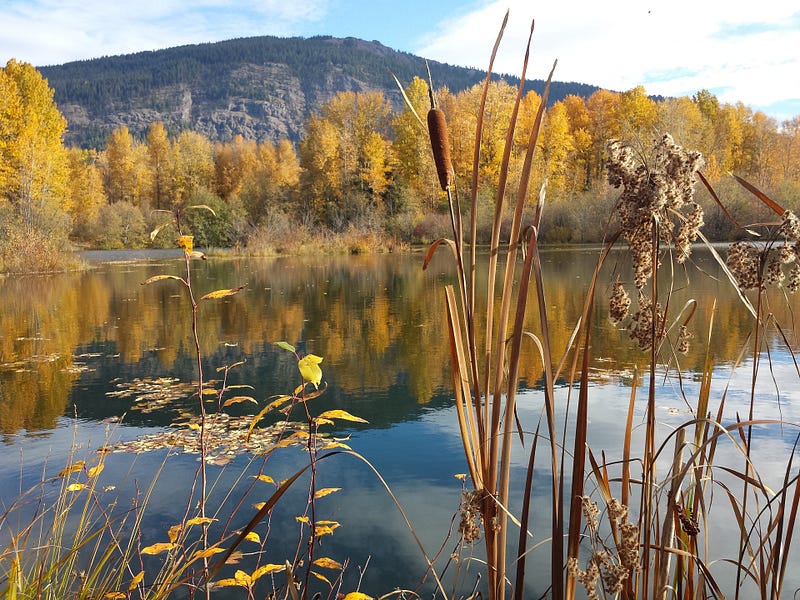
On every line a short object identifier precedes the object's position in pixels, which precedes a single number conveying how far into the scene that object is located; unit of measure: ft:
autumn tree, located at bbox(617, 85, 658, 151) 140.06
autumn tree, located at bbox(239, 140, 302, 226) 118.83
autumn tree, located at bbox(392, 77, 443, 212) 119.75
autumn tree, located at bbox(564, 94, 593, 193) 140.87
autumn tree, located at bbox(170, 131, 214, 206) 183.11
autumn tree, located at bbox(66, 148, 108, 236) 145.79
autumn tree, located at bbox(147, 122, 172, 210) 192.13
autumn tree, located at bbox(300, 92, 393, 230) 112.78
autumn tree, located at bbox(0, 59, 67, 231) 79.30
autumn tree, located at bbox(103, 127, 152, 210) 194.49
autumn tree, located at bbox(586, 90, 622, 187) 142.92
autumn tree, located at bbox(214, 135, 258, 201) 191.01
